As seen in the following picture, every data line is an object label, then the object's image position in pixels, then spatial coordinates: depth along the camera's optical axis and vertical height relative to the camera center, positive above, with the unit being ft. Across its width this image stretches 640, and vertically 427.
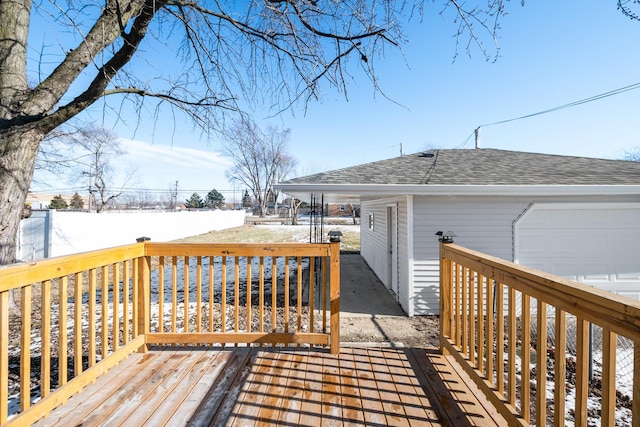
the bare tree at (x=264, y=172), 106.63 +14.44
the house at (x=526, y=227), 17.17 -0.98
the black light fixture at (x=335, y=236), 8.76 -0.76
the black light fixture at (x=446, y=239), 9.01 -0.87
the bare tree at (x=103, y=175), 67.36 +9.58
